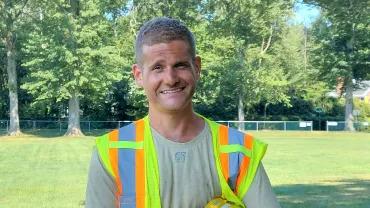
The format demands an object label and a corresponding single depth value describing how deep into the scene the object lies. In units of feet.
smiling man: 7.47
